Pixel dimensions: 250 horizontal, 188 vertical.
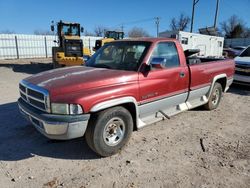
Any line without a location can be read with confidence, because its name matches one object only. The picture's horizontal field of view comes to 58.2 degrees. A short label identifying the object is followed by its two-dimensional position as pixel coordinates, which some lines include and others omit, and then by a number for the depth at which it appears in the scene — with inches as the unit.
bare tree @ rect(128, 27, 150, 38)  3020.2
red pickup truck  129.6
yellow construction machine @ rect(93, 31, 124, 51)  836.0
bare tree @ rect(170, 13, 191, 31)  2987.2
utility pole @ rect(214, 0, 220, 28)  1051.9
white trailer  638.5
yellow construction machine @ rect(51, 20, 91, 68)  509.7
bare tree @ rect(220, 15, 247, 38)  2413.9
